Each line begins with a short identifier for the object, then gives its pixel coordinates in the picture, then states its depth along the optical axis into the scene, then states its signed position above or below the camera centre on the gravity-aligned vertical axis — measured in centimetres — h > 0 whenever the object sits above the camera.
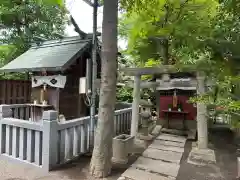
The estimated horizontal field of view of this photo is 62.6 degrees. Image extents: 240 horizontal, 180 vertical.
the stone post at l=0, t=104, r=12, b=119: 484 -54
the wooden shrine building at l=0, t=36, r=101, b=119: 677 +57
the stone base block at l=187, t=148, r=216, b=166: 516 -187
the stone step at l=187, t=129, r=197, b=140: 770 -179
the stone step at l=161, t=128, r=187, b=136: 844 -180
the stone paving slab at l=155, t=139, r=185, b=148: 667 -184
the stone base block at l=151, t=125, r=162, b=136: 834 -178
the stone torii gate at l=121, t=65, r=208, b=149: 616 -58
